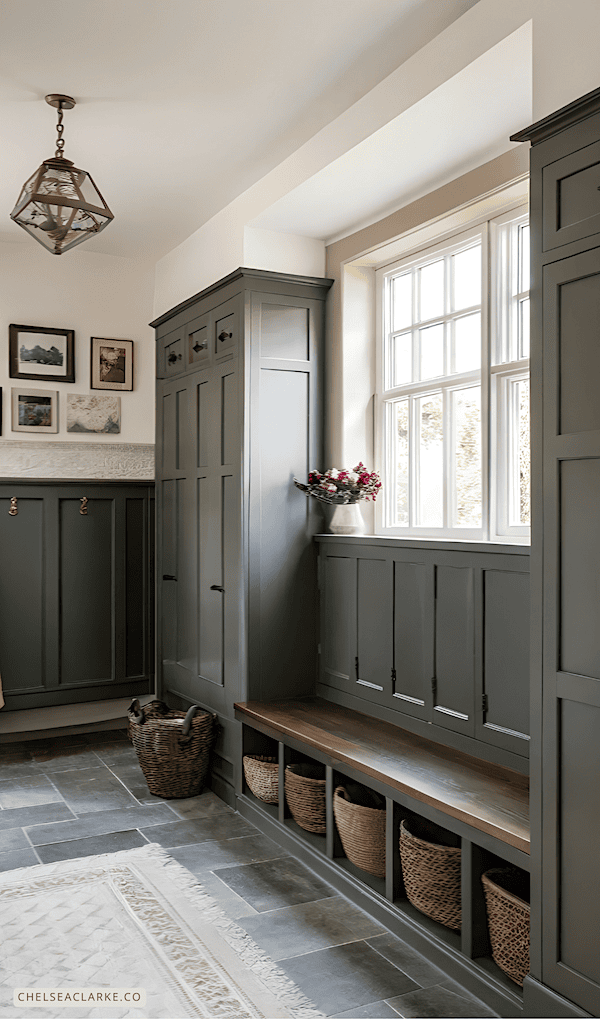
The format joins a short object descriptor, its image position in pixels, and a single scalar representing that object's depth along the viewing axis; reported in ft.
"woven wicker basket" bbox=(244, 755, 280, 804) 11.57
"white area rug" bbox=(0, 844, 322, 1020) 7.43
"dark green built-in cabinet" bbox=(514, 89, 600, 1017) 6.43
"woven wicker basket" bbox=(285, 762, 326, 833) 10.50
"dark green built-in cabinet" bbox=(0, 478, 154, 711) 15.90
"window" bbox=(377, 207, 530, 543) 9.95
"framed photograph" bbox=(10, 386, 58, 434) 15.99
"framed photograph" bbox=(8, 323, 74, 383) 15.94
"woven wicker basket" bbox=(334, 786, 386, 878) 9.20
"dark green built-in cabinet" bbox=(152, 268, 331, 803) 12.61
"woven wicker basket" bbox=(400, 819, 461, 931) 8.03
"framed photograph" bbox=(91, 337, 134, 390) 16.79
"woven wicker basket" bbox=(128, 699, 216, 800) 12.69
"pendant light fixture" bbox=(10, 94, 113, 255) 9.68
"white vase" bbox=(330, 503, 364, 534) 12.51
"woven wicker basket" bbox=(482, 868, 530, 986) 7.16
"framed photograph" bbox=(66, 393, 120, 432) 16.58
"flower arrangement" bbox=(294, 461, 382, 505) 12.14
